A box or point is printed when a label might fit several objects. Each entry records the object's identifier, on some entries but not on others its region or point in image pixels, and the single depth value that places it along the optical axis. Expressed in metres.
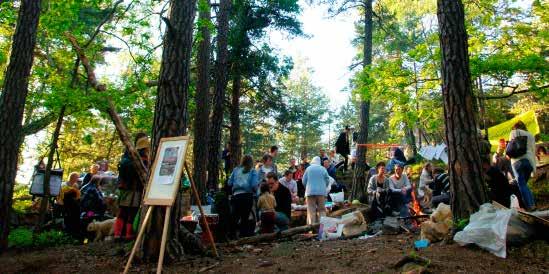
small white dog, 7.96
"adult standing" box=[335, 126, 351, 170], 17.54
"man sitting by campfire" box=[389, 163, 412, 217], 10.01
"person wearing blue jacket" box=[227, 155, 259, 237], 8.01
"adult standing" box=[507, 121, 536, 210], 8.36
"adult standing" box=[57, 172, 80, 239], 8.56
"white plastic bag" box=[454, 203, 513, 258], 4.54
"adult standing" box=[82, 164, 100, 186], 10.13
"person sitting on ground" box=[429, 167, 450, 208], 9.68
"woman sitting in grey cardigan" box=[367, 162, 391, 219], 10.08
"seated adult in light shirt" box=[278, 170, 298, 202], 11.99
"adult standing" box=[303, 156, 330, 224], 9.50
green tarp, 17.49
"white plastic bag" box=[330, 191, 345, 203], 12.86
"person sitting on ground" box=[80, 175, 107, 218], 8.98
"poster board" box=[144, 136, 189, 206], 5.11
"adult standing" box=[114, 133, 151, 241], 6.81
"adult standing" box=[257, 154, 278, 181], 10.97
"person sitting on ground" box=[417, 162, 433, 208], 12.63
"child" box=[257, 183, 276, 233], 8.51
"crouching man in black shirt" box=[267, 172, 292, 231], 9.33
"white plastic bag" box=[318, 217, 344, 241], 7.85
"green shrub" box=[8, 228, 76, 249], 7.38
